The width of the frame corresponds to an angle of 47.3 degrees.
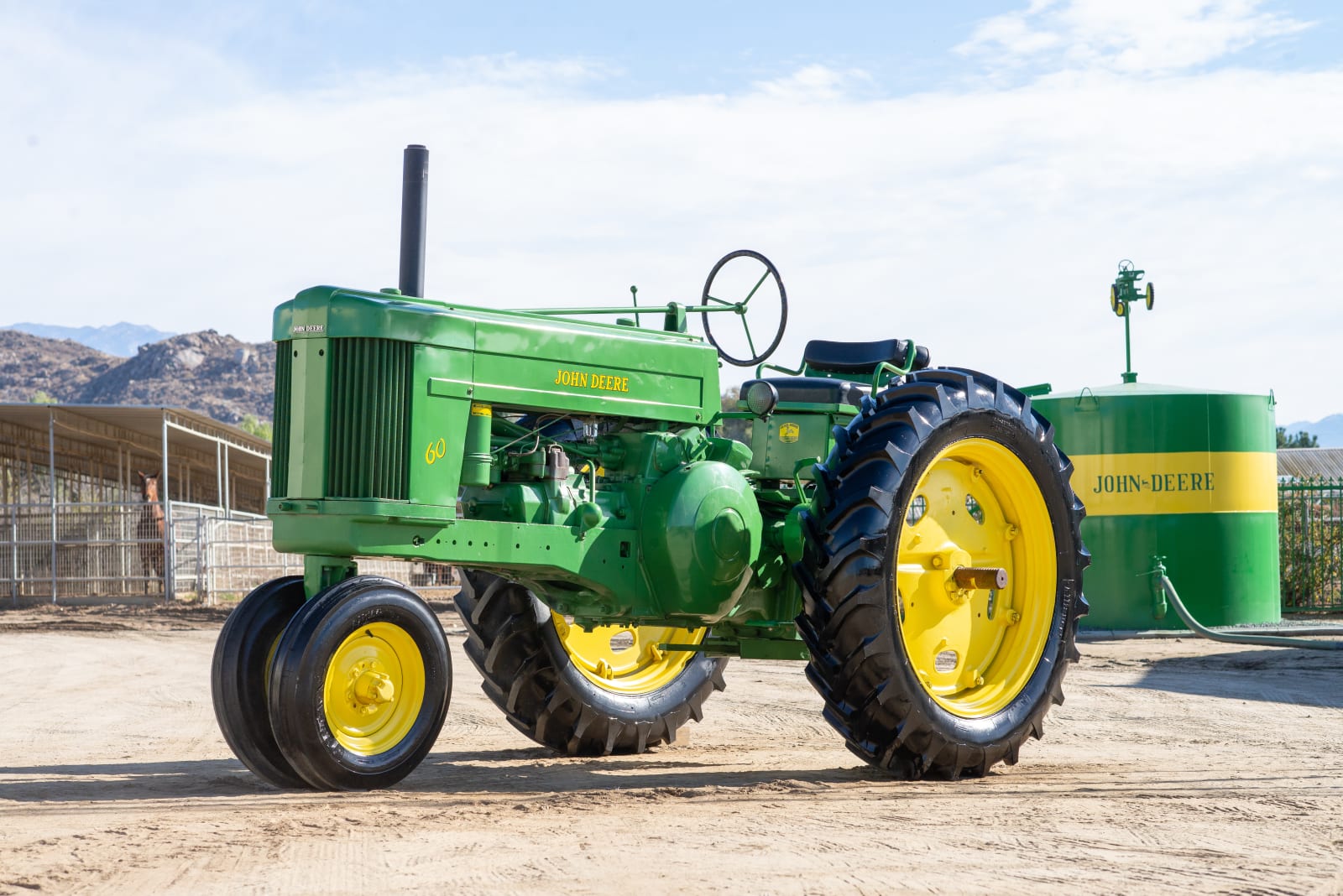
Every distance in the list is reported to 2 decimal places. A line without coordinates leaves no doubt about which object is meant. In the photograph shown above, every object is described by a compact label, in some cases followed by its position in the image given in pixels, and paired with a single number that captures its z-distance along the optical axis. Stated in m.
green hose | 12.96
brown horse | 25.11
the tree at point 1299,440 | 53.03
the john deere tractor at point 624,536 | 5.80
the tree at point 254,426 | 71.97
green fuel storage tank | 16.25
